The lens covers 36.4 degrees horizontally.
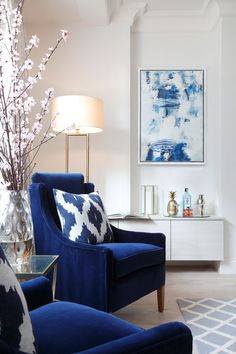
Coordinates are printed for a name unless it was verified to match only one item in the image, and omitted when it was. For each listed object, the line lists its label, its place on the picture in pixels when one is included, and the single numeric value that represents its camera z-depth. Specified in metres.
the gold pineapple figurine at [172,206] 3.74
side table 1.59
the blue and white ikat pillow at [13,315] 0.78
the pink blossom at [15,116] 1.54
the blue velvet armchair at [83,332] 0.87
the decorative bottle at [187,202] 3.75
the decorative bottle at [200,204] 3.75
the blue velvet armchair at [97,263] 2.09
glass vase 1.61
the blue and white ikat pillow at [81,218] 2.37
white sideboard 3.55
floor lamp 3.03
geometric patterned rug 2.00
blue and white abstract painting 3.89
